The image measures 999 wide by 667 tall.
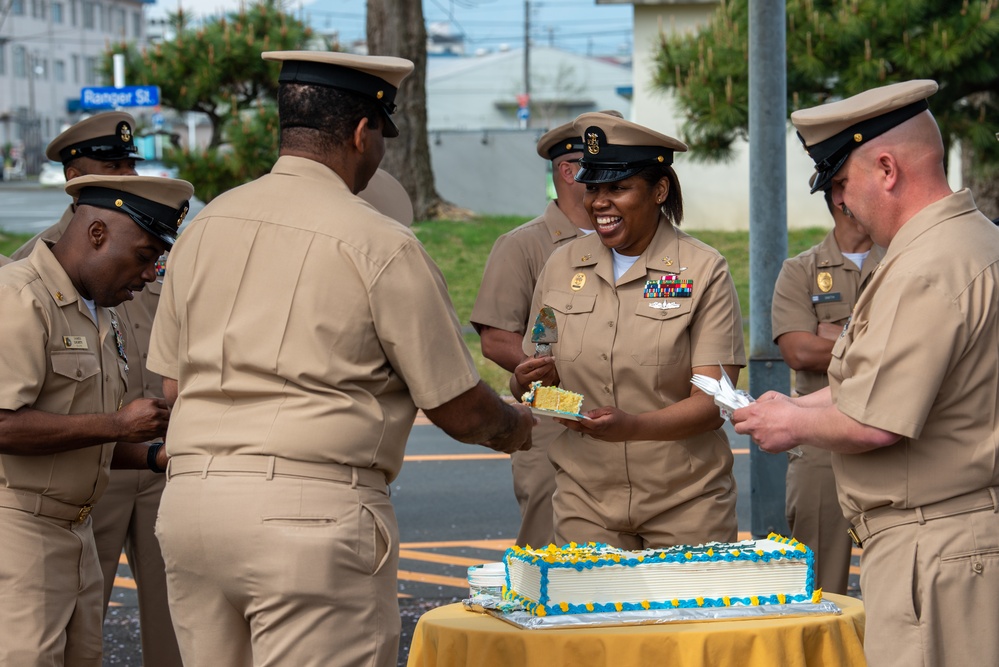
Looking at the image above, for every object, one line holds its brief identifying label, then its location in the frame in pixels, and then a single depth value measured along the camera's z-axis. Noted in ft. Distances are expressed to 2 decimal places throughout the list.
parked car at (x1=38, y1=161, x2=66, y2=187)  162.09
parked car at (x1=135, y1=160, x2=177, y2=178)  131.34
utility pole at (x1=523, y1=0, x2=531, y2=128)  227.40
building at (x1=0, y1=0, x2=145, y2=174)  245.24
